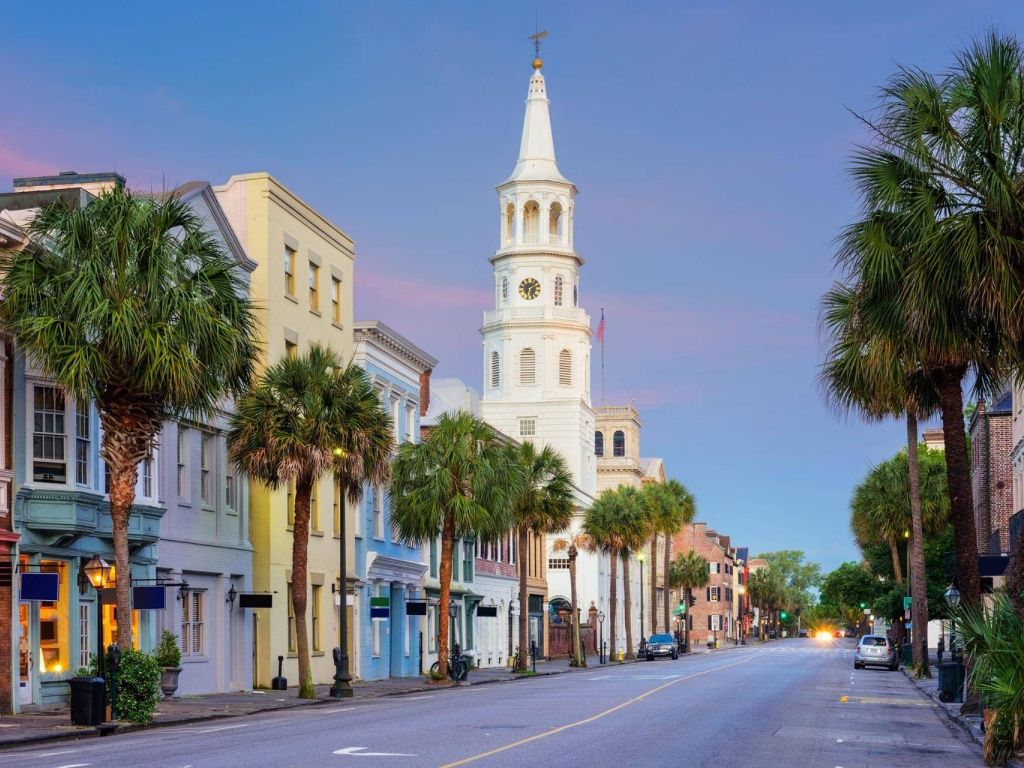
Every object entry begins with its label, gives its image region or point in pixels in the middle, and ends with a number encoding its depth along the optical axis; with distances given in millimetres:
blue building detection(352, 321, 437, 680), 53250
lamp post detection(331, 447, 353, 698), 40000
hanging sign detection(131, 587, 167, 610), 34594
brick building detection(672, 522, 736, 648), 177875
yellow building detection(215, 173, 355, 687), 44969
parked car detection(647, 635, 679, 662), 87294
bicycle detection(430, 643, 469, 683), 52281
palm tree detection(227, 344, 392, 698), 37688
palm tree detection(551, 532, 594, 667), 74625
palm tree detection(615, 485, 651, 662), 87312
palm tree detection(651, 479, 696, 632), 102375
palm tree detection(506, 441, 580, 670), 62969
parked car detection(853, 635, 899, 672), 64488
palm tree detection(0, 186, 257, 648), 27906
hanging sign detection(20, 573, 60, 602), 31031
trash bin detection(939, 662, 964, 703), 34906
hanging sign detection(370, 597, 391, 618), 48094
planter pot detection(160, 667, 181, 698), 36000
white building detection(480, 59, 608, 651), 105375
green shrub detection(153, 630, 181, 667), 36219
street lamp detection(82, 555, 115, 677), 29234
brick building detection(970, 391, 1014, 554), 61281
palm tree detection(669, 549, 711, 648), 132750
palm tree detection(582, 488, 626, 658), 87312
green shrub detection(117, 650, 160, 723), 27859
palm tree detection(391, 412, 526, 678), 50125
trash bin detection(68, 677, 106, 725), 26766
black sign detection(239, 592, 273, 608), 42594
